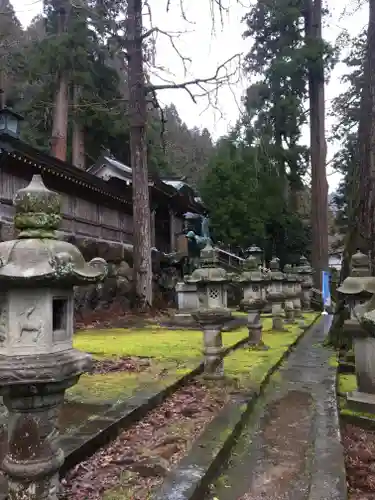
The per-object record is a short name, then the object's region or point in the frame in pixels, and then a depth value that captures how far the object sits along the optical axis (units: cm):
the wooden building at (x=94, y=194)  1212
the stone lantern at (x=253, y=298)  793
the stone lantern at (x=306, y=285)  1922
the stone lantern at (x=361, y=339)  497
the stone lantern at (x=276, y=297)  1073
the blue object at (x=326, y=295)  1715
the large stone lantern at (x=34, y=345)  248
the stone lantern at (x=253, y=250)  1127
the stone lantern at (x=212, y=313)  595
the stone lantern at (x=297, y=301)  1476
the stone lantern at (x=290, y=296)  1350
